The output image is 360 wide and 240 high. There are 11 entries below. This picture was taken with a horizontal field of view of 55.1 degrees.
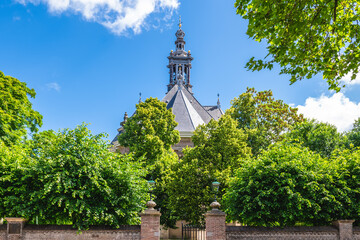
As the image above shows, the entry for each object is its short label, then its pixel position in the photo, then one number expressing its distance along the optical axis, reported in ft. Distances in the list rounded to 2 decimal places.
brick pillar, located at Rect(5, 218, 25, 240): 42.96
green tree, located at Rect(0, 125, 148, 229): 44.42
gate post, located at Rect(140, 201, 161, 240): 43.80
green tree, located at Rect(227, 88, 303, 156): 107.65
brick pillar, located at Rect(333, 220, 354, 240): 46.11
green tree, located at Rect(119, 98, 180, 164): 93.71
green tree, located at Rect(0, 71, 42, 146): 69.13
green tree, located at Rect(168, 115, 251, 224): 64.59
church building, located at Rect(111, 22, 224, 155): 138.41
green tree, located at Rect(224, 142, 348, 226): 47.16
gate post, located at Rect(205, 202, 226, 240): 44.68
